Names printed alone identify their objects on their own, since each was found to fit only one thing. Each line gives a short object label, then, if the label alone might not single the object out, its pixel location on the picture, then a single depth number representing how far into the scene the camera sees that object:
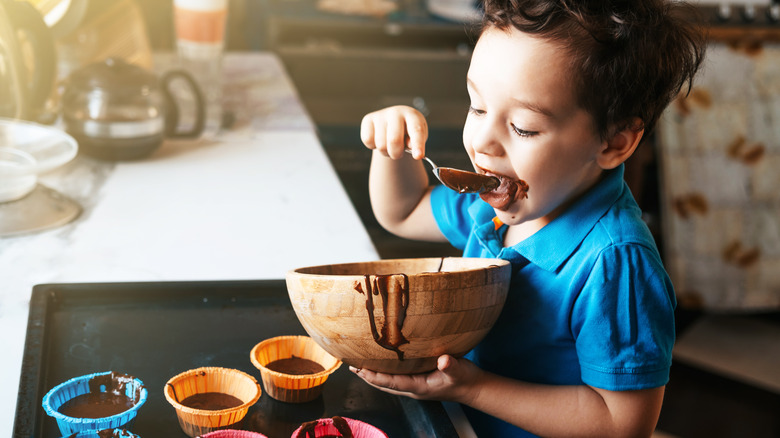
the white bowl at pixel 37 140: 1.37
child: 0.83
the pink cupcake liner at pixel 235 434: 0.69
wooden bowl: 0.71
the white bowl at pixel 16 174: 1.22
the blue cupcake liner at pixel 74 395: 0.69
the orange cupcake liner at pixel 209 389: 0.72
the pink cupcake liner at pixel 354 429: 0.71
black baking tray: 0.77
